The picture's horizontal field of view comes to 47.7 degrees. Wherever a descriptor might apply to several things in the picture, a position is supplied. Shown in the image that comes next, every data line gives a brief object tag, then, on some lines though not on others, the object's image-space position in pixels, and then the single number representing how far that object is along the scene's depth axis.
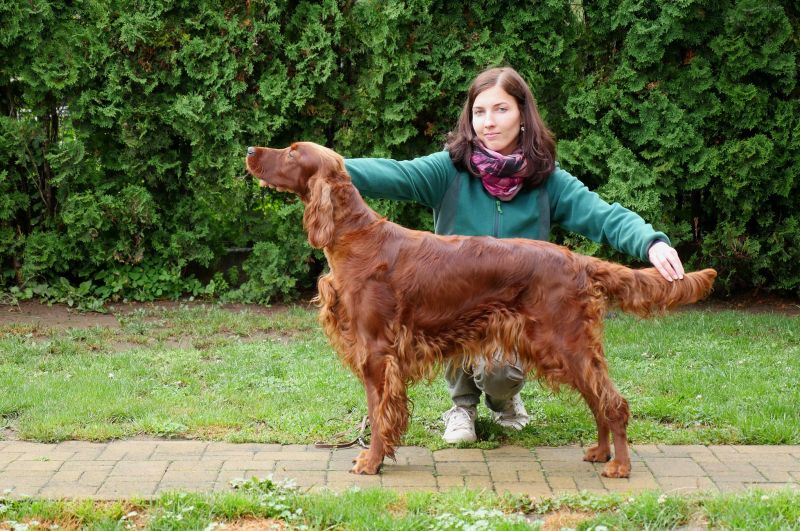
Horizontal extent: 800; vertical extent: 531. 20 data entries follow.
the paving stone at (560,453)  4.16
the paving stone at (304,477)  3.79
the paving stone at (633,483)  3.72
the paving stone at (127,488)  3.59
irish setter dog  3.80
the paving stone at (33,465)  3.87
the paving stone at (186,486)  3.64
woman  4.26
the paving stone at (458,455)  4.14
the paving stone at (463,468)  3.94
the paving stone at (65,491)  3.56
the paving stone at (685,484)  3.64
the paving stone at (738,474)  3.80
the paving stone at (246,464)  3.94
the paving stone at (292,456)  4.09
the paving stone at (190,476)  3.76
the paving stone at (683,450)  4.16
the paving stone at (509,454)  4.15
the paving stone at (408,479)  3.79
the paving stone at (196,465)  3.92
